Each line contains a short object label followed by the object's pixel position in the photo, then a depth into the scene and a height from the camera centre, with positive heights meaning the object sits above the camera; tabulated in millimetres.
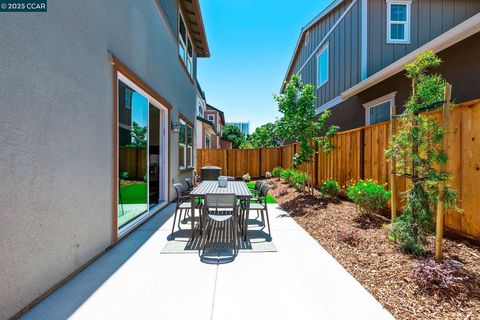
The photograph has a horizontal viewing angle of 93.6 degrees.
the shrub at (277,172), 12609 -865
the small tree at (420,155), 2871 +33
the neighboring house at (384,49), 5215 +3719
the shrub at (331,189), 6571 -923
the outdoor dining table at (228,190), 4027 -682
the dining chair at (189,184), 6216 -770
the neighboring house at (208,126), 16438 +2390
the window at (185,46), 8320 +4512
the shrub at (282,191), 8516 -1345
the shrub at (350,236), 3725 -1357
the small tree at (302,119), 7160 +1230
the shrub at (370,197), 4547 -812
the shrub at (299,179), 7917 -810
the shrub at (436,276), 2363 -1297
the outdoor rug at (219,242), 3717 -1526
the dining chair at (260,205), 4451 -1001
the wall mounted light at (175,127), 7077 +956
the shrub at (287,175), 9772 -800
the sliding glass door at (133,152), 4258 +99
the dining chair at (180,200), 4347 -851
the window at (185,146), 8500 +449
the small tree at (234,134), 45538 +4794
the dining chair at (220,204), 3643 -767
